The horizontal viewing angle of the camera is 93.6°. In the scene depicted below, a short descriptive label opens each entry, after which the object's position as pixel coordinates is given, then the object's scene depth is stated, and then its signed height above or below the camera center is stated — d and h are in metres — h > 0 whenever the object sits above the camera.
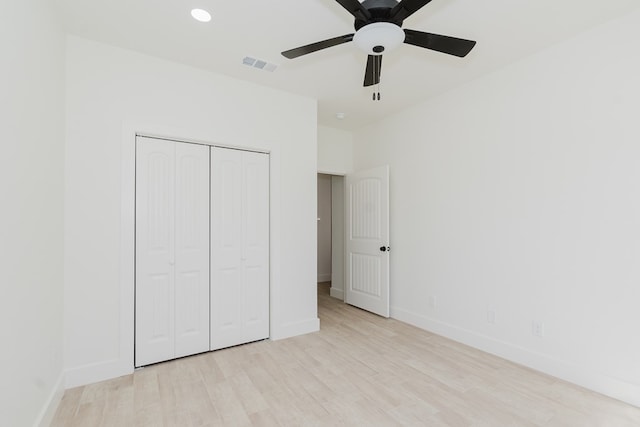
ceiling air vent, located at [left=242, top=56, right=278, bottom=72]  2.82 +1.47
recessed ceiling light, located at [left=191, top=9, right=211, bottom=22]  2.18 +1.49
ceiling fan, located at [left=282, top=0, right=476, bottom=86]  1.67 +1.12
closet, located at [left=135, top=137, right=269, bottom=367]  2.74 -0.32
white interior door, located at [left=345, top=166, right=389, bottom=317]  4.09 -0.35
